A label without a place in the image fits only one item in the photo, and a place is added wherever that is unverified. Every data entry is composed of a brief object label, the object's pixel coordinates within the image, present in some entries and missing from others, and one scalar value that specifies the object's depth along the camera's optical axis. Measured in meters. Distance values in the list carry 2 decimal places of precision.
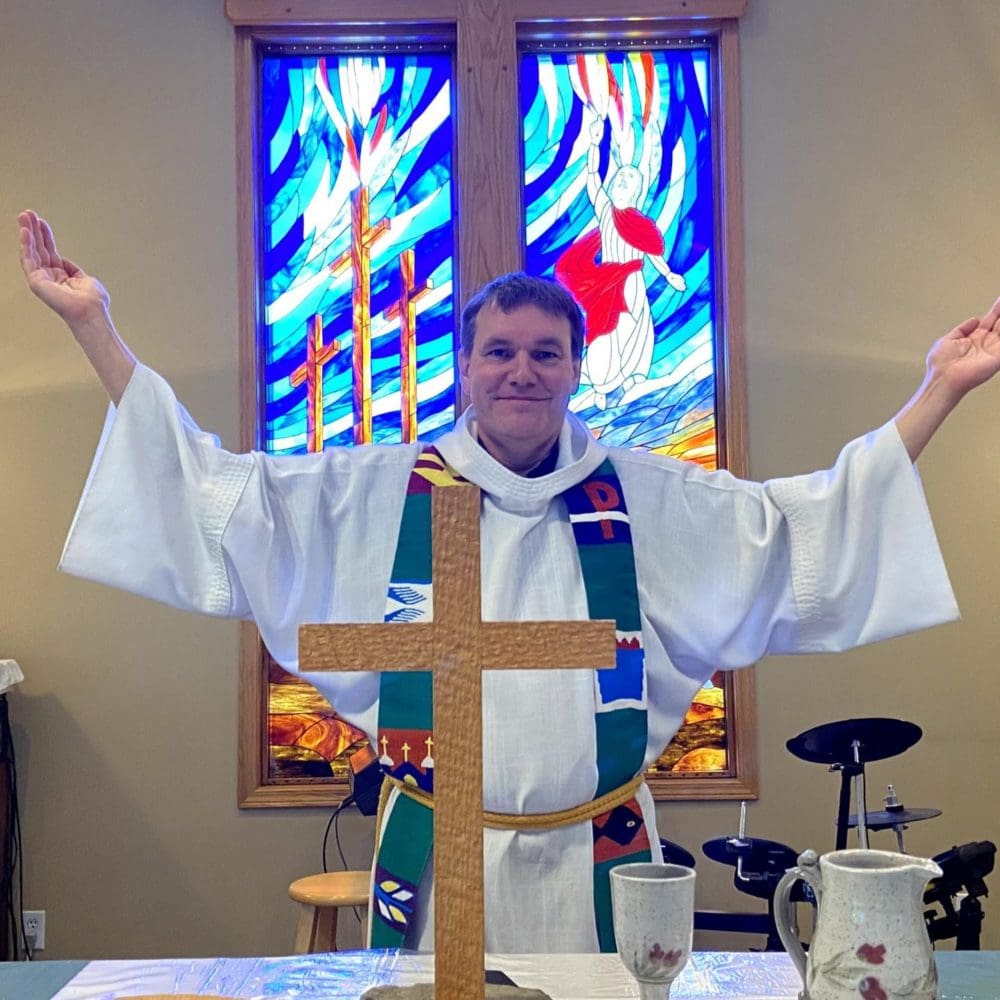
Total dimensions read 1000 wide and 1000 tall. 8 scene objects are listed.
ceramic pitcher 1.09
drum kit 3.62
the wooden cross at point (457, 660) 1.17
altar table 1.43
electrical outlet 4.17
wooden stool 3.57
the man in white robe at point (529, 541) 2.00
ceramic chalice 1.16
